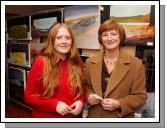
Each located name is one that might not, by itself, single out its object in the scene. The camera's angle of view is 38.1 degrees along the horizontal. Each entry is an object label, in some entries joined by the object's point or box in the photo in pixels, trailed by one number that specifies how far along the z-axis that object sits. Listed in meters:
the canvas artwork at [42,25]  1.18
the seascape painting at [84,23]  1.15
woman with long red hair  1.06
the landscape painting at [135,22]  1.12
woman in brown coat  1.08
